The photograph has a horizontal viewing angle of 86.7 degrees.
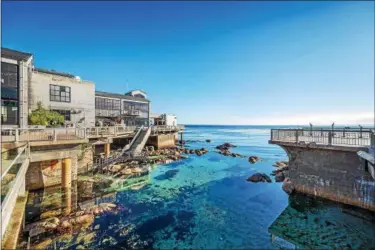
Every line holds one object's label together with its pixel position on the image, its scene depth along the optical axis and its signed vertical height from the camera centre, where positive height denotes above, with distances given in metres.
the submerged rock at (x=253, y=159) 28.77 -5.06
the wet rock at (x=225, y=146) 43.42 -4.87
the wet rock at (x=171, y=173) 20.33 -5.11
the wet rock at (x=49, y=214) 10.70 -4.86
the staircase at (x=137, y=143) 24.02 -2.30
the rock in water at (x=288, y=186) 14.75 -4.67
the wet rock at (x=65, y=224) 9.54 -4.79
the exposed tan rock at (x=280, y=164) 25.43 -5.11
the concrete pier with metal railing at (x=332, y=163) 10.76 -2.28
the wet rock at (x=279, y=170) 21.80 -5.07
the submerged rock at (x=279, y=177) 18.73 -4.99
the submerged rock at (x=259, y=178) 18.73 -5.04
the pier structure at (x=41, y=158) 7.47 -1.84
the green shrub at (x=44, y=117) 18.23 +0.82
